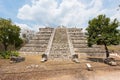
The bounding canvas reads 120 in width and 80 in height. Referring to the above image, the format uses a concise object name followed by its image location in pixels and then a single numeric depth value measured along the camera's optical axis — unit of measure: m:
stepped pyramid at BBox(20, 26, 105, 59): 10.34
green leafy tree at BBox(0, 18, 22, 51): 10.83
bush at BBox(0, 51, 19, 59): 9.10
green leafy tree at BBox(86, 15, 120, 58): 8.00
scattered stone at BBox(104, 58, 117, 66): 7.23
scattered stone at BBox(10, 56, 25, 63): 7.84
